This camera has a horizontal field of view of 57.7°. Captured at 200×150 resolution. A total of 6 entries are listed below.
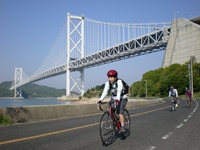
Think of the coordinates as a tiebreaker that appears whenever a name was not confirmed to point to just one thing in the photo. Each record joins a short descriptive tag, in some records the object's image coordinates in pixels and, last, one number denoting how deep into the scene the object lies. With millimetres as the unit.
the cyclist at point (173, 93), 11356
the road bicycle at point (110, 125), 3776
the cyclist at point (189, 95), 13807
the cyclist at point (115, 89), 3927
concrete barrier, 6420
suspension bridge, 46445
